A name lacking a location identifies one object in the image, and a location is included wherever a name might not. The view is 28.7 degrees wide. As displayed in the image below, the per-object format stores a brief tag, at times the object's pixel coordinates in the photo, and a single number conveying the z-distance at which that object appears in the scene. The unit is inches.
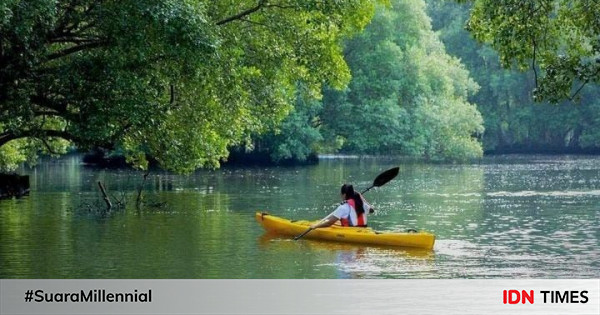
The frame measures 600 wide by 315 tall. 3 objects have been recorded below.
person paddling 1013.8
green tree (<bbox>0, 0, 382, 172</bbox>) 965.8
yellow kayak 986.7
